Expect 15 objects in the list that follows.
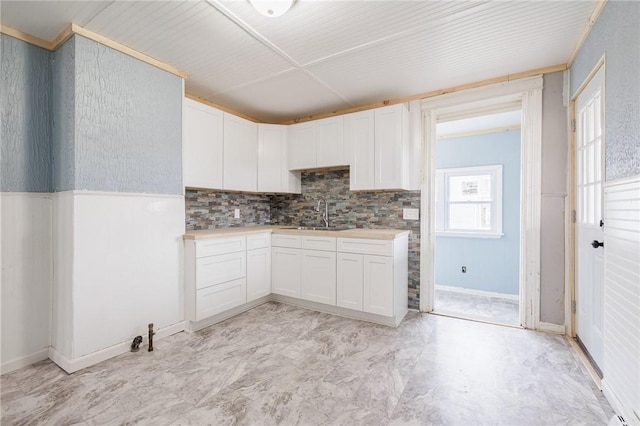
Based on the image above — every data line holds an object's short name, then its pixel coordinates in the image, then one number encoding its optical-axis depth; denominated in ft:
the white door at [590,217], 6.38
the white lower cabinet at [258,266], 10.36
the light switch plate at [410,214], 10.56
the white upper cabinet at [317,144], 11.16
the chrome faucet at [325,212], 12.36
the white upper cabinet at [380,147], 9.96
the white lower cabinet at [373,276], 8.93
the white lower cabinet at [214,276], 8.66
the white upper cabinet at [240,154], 10.69
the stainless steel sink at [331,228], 12.03
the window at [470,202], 13.48
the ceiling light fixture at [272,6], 5.59
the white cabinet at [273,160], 12.10
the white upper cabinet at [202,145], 9.29
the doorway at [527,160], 8.62
